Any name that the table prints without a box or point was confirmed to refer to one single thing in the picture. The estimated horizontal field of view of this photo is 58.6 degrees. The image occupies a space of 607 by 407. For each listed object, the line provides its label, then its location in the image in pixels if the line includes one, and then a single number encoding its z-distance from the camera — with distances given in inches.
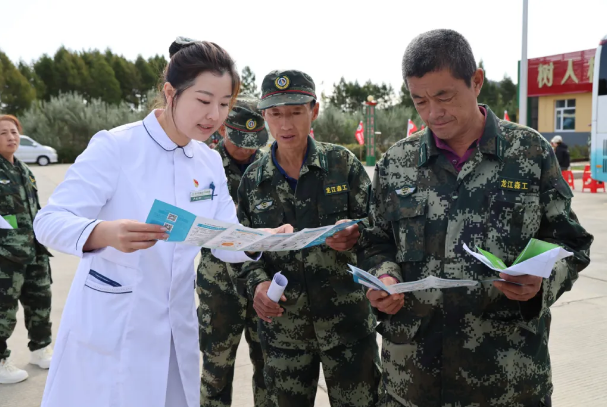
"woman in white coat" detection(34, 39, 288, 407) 64.9
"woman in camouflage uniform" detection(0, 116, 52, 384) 155.3
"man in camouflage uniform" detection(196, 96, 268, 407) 119.7
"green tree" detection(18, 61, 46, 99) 1690.2
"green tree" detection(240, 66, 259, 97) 2257.9
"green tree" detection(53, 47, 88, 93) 1743.7
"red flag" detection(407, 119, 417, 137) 794.3
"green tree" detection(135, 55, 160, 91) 1920.3
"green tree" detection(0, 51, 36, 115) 1510.8
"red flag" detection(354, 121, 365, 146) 976.9
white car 1033.5
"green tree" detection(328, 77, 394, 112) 2304.4
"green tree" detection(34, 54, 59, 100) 1752.0
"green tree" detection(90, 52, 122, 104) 1772.9
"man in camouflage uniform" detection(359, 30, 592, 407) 68.6
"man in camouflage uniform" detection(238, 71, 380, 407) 95.2
